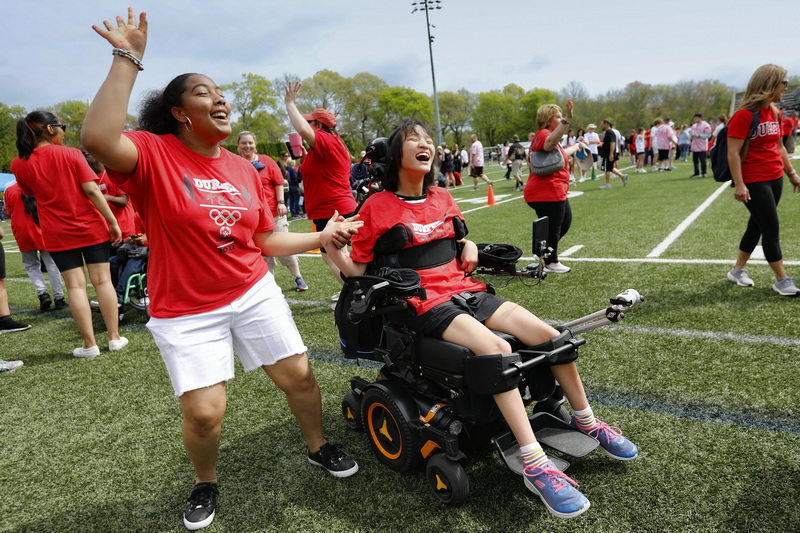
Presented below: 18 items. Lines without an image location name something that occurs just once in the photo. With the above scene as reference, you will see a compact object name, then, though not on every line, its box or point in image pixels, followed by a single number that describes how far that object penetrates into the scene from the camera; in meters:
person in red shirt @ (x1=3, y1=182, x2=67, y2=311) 6.38
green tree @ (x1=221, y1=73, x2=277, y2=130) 57.47
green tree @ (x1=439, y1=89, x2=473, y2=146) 83.69
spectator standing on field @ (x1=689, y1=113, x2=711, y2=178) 15.21
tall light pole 37.09
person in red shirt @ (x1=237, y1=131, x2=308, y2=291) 5.96
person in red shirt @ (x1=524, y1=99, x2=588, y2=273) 5.68
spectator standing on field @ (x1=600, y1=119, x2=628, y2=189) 14.91
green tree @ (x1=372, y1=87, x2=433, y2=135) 72.12
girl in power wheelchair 2.21
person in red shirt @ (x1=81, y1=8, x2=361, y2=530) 2.03
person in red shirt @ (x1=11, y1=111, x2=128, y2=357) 4.32
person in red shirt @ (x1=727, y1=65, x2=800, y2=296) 4.43
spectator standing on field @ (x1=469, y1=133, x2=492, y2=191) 19.28
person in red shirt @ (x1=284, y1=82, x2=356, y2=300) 4.91
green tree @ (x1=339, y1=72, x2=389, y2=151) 71.62
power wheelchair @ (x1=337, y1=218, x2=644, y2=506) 2.21
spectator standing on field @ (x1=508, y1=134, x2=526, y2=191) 16.52
